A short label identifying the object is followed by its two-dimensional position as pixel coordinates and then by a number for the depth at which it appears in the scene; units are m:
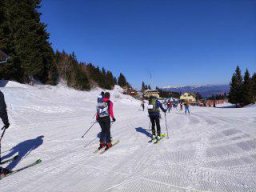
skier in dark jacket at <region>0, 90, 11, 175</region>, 4.79
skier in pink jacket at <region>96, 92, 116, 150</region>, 6.78
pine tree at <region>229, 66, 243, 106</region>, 58.08
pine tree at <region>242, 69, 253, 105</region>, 54.98
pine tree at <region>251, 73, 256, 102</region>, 57.51
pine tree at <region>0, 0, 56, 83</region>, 21.98
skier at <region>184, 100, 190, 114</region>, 20.15
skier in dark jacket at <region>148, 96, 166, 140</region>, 7.74
